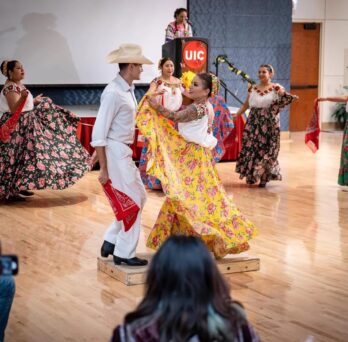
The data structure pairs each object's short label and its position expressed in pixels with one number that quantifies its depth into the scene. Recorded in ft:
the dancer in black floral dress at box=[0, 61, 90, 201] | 24.14
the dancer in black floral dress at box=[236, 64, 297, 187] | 27.12
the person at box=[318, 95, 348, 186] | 26.11
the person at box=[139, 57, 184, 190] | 27.09
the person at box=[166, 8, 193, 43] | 33.19
